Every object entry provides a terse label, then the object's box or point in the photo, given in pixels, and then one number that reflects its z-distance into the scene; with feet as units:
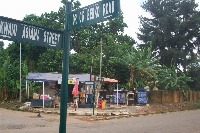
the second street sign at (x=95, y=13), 12.23
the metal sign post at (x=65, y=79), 12.75
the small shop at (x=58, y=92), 65.46
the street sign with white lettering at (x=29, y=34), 12.26
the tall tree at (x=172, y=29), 114.42
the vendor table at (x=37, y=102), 64.95
